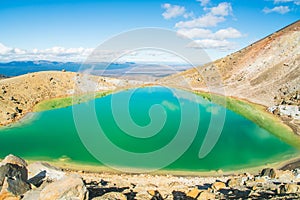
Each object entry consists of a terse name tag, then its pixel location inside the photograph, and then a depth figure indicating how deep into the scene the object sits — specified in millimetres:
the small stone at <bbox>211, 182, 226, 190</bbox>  13517
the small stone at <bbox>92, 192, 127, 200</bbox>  10124
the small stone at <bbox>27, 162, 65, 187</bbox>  14041
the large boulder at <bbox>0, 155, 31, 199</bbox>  10470
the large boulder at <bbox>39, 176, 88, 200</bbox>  9870
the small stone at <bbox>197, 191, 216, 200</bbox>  11244
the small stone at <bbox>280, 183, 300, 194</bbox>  11265
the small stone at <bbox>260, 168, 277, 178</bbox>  14619
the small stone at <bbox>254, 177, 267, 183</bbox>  13917
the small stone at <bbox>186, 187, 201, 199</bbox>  12021
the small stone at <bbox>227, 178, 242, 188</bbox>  13964
